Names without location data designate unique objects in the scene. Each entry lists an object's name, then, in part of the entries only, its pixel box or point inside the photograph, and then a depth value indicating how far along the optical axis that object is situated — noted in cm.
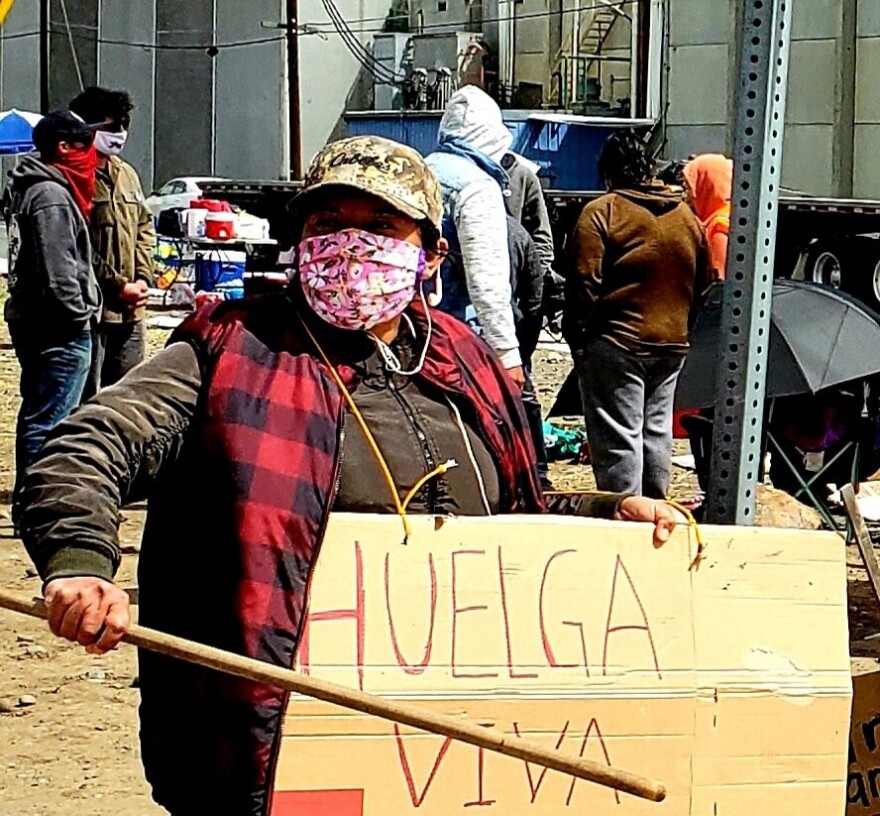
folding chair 790
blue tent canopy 2584
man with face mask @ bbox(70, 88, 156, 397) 802
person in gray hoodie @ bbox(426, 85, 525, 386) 684
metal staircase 3700
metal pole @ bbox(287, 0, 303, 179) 3406
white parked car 2823
